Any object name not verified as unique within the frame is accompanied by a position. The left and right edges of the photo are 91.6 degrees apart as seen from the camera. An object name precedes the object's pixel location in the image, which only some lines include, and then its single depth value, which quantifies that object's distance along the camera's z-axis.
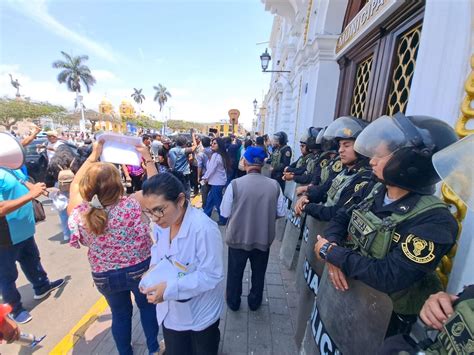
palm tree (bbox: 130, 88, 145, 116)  68.56
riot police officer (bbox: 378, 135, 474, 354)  0.79
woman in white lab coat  1.45
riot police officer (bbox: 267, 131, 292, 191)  6.09
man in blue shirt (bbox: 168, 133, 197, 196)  5.65
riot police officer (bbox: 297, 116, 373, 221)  2.09
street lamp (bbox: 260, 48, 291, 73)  9.16
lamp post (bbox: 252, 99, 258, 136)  19.73
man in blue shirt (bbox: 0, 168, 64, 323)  2.34
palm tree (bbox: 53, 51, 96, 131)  36.94
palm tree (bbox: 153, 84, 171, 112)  65.94
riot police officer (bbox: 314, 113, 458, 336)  1.12
